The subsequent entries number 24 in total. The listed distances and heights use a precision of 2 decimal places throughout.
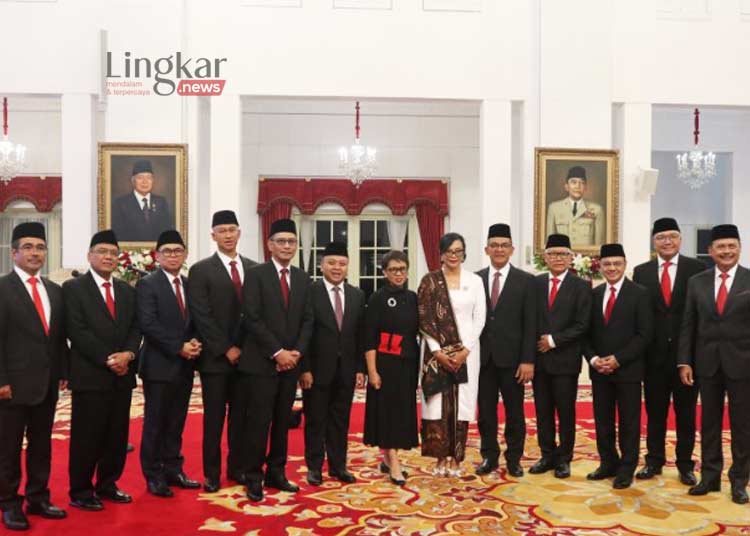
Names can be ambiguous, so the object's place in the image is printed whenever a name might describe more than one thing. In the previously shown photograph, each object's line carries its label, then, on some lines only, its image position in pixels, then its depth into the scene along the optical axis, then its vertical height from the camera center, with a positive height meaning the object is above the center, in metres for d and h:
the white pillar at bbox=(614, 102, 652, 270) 9.91 +1.08
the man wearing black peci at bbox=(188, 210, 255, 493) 4.80 -0.56
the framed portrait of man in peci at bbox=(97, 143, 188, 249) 9.22 +0.80
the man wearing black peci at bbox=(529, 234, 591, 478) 5.21 -0.65
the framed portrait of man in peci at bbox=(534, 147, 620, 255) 9.62 +0.84
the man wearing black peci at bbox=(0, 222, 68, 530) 4.09 -0.63
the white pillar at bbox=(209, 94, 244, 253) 9.50 +1.35
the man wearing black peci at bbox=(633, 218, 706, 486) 5.12 -0.68
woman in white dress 5.11 -0.62
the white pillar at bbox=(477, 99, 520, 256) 9.80 +1.30
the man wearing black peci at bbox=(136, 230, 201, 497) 4.78 -0.65
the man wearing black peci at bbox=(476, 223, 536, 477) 5.23 -0.72
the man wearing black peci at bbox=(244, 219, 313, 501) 4.71 -0.59
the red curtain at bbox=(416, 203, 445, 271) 13.23 +0.55
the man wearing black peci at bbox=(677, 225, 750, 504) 4.67 -0.60
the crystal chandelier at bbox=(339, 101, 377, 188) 12.05 +1.59
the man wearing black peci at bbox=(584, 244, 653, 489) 5.02 -0.68
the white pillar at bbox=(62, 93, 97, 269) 9.36 +1.03
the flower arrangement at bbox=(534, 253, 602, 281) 8.90 -0.06
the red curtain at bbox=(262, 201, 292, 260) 12.99 +0.79
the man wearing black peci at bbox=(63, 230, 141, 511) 4.35 -0.67
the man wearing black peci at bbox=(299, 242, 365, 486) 5.05 -0.73
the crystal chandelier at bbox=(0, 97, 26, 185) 11.61 +1.56
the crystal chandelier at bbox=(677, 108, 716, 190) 12.60 +1.62
